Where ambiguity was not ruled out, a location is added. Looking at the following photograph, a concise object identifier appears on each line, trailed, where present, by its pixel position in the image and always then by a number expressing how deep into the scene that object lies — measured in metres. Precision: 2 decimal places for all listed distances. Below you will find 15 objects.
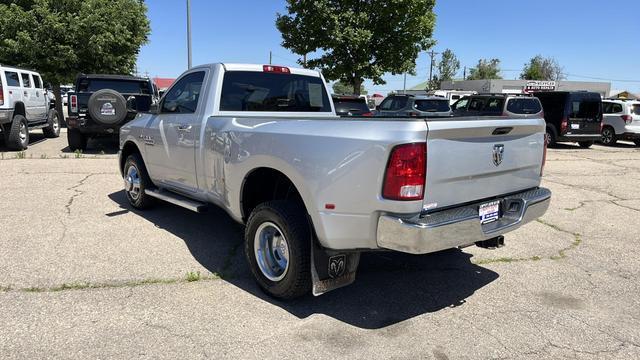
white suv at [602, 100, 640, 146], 18.06
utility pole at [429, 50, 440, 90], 77.69
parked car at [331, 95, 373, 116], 13.84
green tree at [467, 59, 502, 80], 98.31
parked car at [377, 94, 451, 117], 15.68
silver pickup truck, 3.08
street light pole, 20.80
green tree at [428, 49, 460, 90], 92.44
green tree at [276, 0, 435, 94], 20.23
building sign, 51.59
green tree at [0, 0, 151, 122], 17.08
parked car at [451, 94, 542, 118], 14.73
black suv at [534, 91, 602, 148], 16.62
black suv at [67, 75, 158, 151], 9.73
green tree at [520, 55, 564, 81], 87.12
